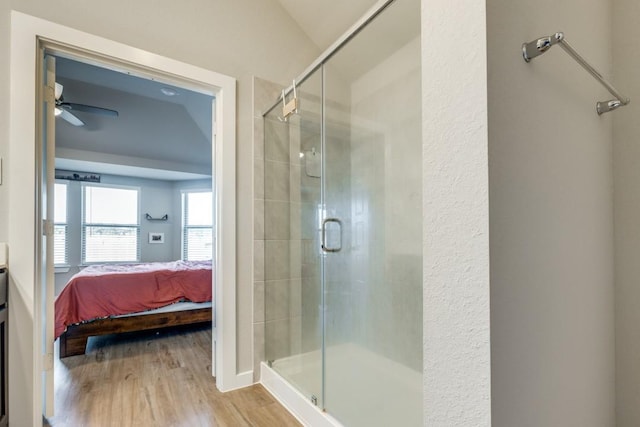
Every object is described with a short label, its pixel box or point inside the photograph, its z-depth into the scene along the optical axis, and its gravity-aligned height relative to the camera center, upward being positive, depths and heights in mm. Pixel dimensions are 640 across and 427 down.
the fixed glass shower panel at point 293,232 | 2111 -130
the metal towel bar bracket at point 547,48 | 701 +412
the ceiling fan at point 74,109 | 2871 +1148
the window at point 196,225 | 5980 -200
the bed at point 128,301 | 2633 -855
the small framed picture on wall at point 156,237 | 5766 -436
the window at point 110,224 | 5270 -158
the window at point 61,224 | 5008 -139
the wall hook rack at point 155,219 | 5762 -51
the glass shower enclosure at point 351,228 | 1814 -96
